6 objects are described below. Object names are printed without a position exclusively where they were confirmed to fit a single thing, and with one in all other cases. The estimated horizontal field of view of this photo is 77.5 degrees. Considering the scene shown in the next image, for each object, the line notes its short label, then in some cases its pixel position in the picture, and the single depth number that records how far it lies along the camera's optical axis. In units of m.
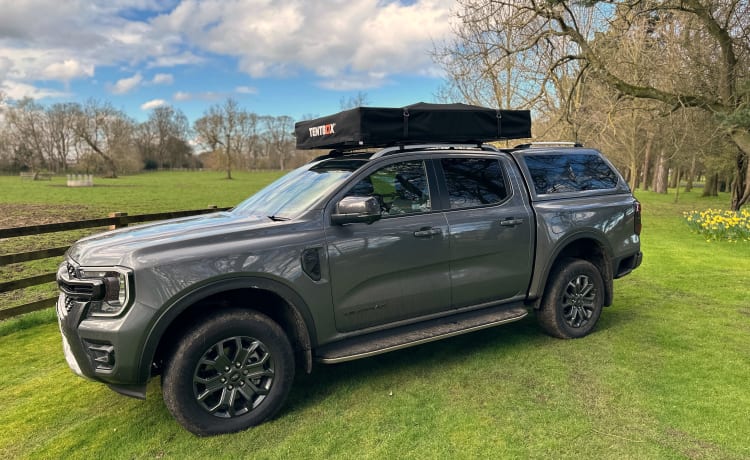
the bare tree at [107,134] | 71.94
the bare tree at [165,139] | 94.06
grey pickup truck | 3.07
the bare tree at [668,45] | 12.05
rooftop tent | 4.05
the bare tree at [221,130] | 78.62
